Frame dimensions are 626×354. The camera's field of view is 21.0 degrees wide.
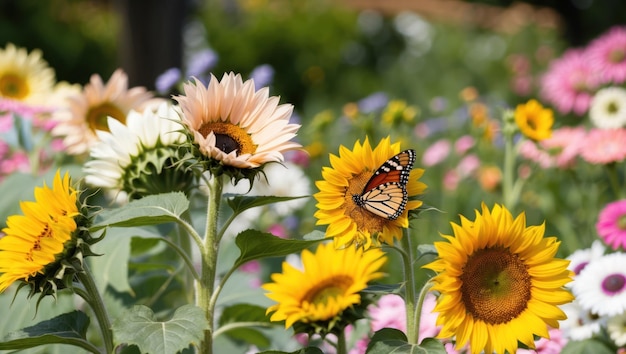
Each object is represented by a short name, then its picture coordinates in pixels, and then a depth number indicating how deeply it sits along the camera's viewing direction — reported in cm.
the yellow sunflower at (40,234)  144
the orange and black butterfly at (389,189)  146
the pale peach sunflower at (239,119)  148
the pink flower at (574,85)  317
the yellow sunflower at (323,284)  145
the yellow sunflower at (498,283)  145
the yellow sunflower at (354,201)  147
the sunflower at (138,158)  167
